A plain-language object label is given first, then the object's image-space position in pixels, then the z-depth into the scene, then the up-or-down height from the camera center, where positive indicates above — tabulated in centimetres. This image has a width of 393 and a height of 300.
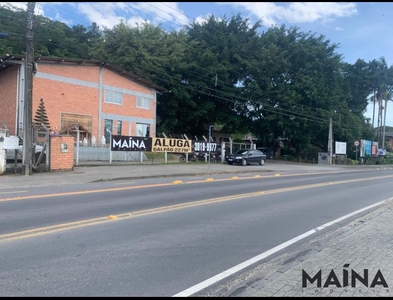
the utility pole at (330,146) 4619 +11
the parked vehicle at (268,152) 5100 -103
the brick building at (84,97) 2934 +370
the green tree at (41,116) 2910 +169
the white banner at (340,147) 4975 +3
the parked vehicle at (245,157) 3195 -118
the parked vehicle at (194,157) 3145 -129
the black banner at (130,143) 2556 -23
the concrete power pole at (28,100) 1758 +181
